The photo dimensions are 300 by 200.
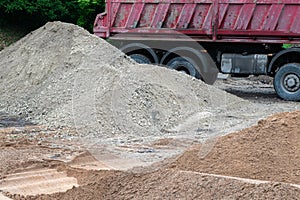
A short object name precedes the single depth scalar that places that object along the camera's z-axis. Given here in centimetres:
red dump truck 2740
